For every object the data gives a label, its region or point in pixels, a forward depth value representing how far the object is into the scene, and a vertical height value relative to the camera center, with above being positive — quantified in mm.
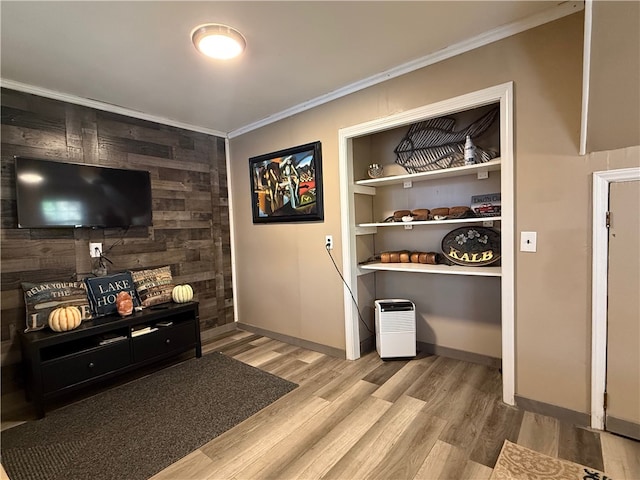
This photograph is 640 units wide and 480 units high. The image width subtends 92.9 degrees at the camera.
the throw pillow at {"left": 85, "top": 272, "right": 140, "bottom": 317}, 2656 -510
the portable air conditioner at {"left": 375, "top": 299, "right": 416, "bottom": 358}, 2836 -1002
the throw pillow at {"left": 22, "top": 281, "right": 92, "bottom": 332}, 2375 -513
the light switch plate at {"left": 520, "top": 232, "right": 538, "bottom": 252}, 1990 -155
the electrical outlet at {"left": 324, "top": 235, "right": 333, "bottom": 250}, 3049 -167
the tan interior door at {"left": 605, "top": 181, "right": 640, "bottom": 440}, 1714 -562
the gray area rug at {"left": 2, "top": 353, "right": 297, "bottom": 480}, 1741 -1317
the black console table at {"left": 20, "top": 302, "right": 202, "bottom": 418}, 2193 -936
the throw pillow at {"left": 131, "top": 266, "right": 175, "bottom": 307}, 2984 -535
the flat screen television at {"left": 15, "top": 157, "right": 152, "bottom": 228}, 2426 +355
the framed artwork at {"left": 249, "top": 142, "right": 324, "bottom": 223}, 3102 +465
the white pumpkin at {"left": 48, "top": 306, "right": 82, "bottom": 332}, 2311 -639
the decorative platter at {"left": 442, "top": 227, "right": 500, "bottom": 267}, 2520 -228
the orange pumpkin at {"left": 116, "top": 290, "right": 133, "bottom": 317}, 2672 -623
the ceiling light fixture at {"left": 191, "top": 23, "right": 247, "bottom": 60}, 1891 +1218
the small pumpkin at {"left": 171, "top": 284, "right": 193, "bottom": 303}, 3094 -637
